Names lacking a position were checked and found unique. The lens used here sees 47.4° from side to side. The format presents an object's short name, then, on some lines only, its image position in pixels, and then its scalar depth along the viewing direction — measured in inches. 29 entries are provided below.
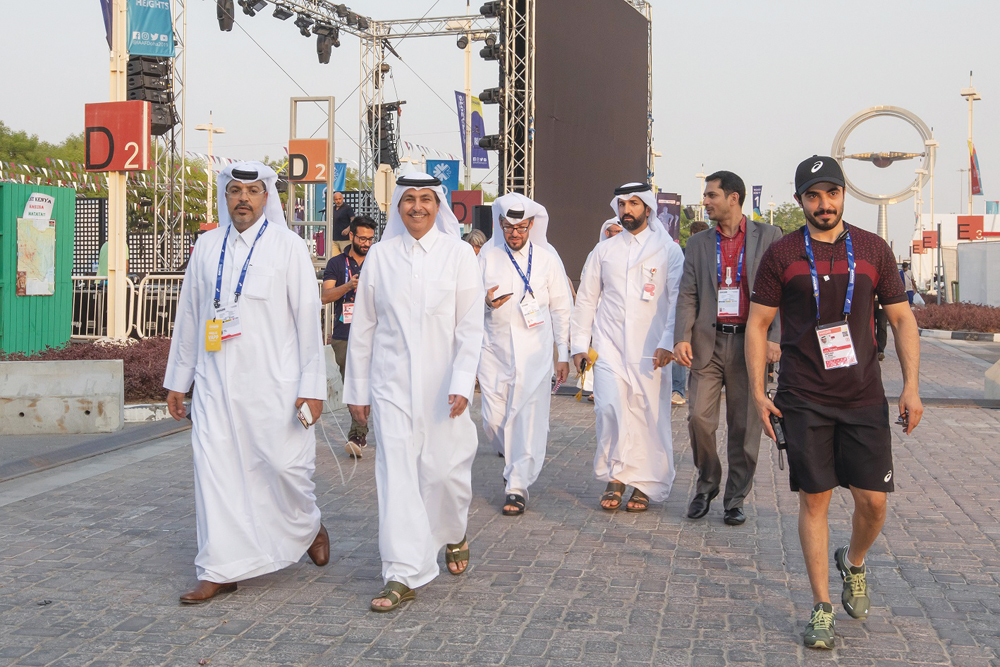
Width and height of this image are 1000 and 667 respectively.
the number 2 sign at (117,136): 501.4
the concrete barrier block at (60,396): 402.3
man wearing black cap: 179.3
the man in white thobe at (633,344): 289.7
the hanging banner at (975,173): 1878.7
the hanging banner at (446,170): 1178.6
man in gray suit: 270.2
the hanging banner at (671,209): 1149.7
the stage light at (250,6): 968.3
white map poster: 516.4
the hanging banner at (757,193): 1993.6
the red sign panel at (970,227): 1594.5
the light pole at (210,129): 1964.8
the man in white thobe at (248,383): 208.5
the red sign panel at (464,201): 955.3
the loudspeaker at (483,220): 800.9
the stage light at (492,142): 791.3
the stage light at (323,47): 1128.8
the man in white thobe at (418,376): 206.5
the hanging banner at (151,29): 863.1
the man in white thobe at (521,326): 303.3
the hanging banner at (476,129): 1251.8
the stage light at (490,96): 796.0
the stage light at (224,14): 953.5
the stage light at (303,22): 1080.8
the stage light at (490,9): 799.1
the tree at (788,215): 4163.9
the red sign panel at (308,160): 583.5
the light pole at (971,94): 1881.2
